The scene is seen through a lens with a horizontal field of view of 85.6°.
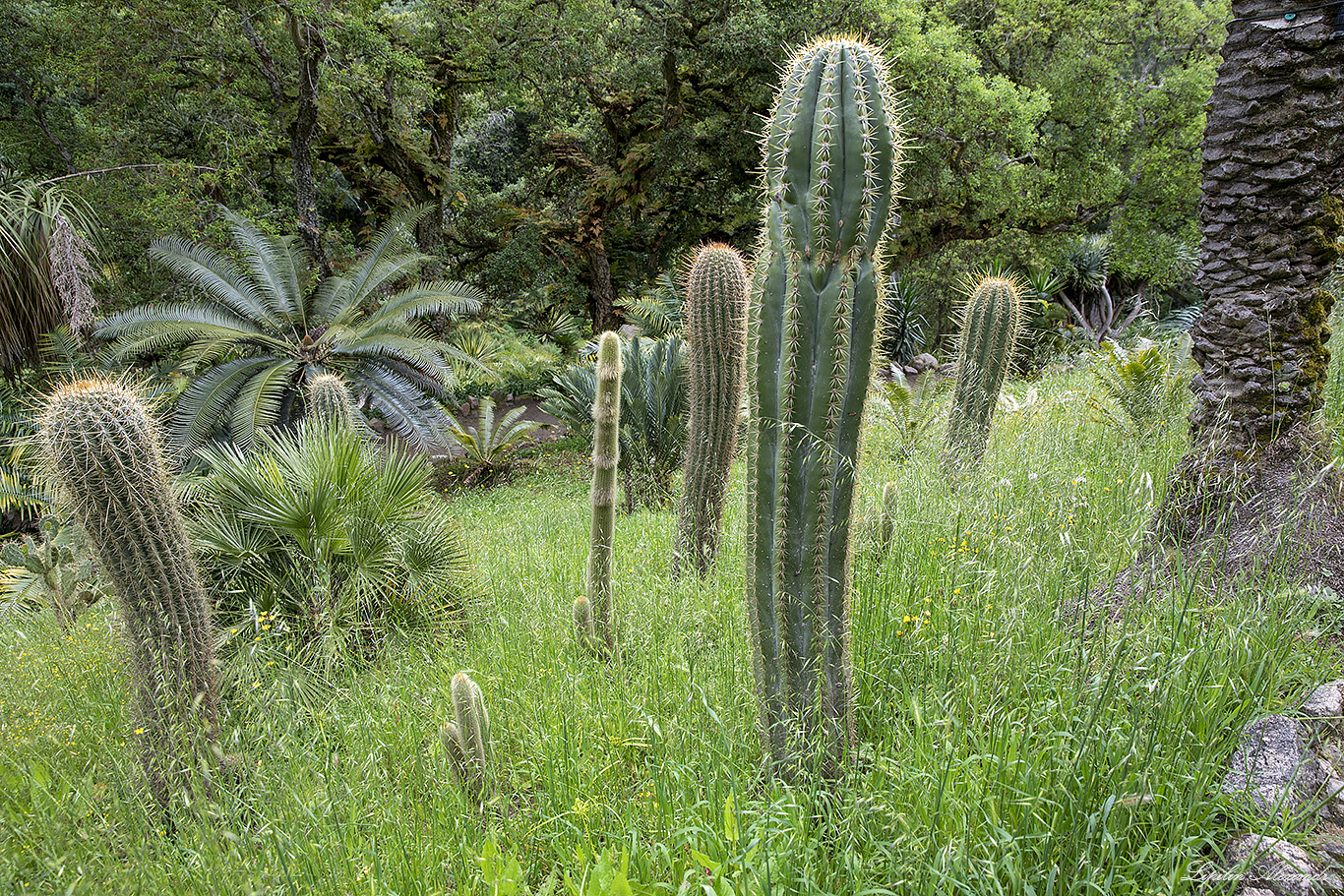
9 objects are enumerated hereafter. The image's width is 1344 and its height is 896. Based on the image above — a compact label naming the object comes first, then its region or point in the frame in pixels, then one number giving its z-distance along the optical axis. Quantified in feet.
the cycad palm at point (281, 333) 30.60
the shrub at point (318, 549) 12.53
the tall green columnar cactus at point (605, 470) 10.61
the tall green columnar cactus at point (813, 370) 6.55
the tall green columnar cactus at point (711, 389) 14.40
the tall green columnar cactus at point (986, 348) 15.78
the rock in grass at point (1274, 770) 5.60
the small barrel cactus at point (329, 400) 17.34
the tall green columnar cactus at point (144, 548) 8.64
